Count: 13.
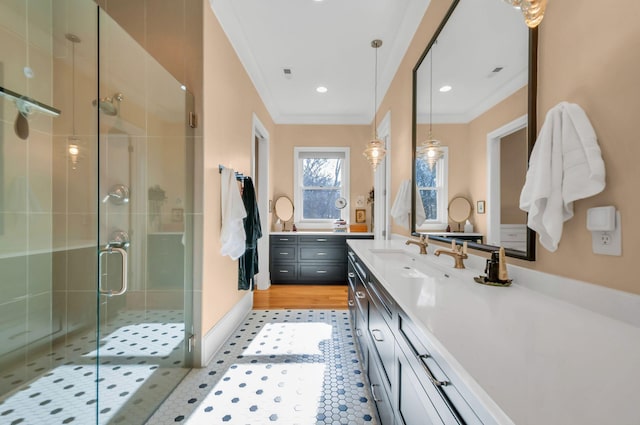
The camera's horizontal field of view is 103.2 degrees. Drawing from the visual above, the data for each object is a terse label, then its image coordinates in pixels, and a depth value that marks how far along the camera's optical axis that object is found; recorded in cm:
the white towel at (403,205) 238
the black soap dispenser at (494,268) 110
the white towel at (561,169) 76
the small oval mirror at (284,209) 455
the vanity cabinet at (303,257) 417
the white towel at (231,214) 219
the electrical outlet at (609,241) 73
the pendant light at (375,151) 283
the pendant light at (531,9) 76
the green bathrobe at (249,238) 252
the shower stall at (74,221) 123
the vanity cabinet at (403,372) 59
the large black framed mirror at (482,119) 108
